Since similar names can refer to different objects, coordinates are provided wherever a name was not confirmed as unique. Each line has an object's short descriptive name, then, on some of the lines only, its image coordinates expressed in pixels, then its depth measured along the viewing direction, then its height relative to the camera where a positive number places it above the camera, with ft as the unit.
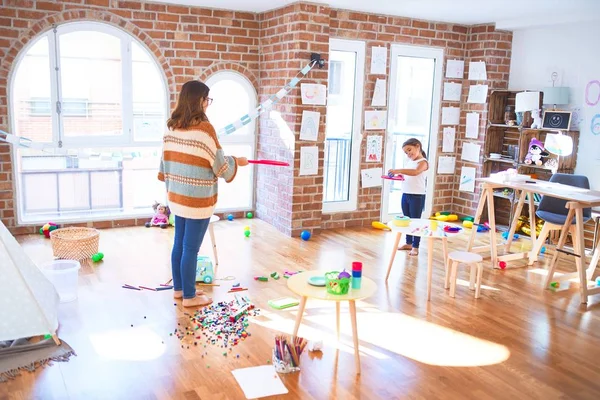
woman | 10.85 -1.17
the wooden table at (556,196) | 13.78 -2.48
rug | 9.35 -4.34
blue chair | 16.02 -2.67
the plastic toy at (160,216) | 19.24 -3.77
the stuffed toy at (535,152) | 19.26 -1.17
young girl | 16.31 -1.94
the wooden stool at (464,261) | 13.47 -3.47
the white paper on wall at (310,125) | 18.50 -0.50
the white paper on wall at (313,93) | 18.29 +0.52
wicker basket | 14.92 -3.79
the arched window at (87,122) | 17.40 -0.66
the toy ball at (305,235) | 18.31 -3.99
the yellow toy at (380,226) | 20.52 -4.06
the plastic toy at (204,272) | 13.70 -3.98
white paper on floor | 8.93 -4.39
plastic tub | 12.13 -3.76
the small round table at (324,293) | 9.34 -3.01
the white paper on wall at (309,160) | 18.71 -1.65
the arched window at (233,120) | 20.24 -0.59
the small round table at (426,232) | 13.29 -2.78
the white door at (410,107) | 21.04 +0.23
